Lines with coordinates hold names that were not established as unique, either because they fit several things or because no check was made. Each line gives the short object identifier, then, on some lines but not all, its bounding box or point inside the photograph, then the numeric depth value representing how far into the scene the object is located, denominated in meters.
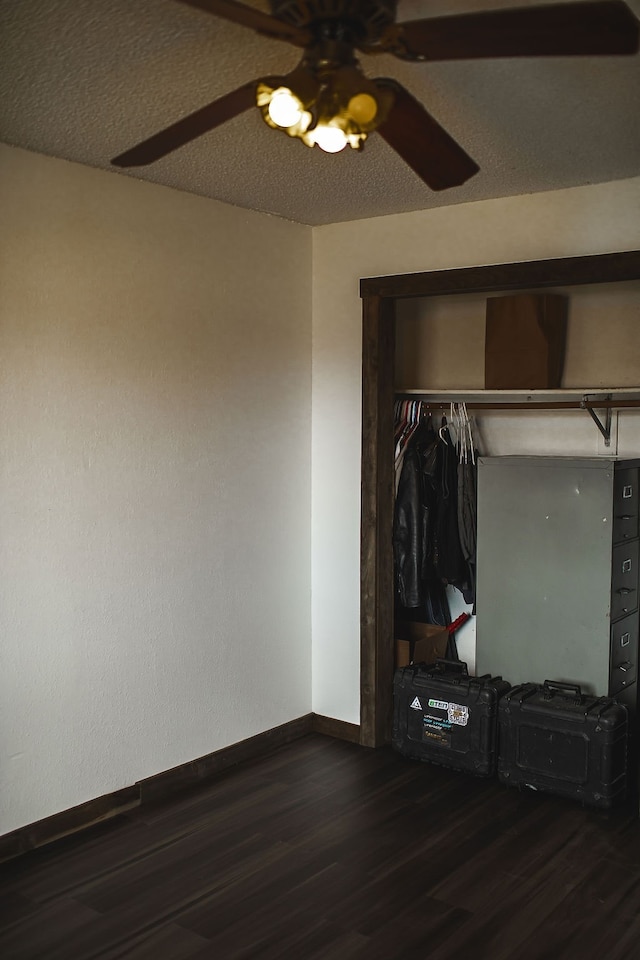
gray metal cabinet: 4.04
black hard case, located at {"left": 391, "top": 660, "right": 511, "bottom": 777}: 4.07
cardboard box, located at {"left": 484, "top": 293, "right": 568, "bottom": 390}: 4.16
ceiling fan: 1.67
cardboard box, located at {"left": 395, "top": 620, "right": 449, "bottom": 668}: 4.61
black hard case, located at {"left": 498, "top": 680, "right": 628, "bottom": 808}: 3.74
